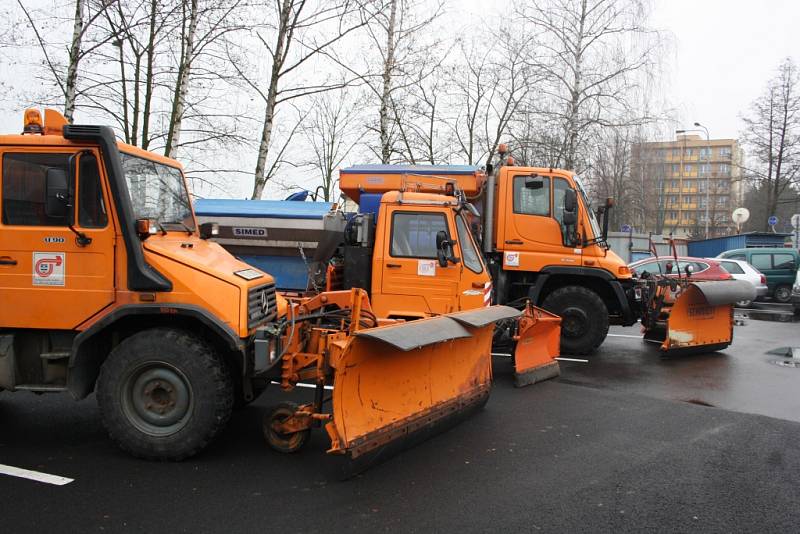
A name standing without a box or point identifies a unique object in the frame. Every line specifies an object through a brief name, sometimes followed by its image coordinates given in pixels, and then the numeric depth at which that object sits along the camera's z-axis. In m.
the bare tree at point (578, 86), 20.03
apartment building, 44.97
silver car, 17.58
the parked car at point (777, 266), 19.22
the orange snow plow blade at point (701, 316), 8.85
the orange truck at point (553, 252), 8.84
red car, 14.37
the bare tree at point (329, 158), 29.44
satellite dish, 26.17
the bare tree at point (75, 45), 11.60
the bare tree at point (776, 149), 29.06
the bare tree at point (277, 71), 14.02
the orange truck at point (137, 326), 4.36
